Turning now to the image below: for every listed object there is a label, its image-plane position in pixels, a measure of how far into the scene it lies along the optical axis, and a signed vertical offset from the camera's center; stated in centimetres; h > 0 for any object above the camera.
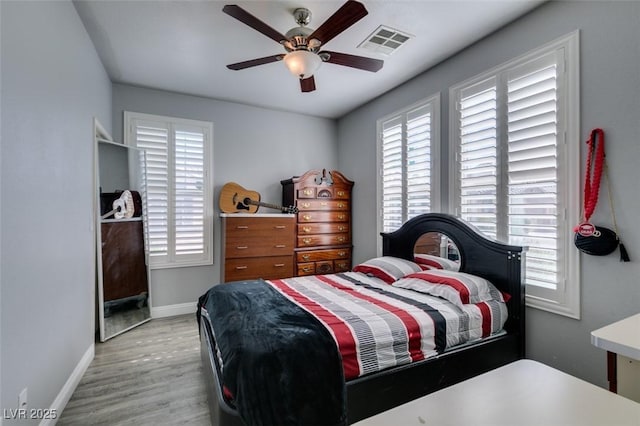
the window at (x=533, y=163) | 209 +36
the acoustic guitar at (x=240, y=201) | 397 +13
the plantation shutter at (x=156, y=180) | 372 +39
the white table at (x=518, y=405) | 71 -51
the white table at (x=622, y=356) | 113 -59
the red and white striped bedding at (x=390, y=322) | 164 -69
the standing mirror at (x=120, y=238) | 305 -30
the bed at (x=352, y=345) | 135 -73
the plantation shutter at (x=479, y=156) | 258 +48
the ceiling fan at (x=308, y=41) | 176 +114
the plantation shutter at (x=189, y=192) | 389 +25
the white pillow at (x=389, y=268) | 283 -58
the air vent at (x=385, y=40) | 254 +150
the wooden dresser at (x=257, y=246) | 370 -45
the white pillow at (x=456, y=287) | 214 -60
